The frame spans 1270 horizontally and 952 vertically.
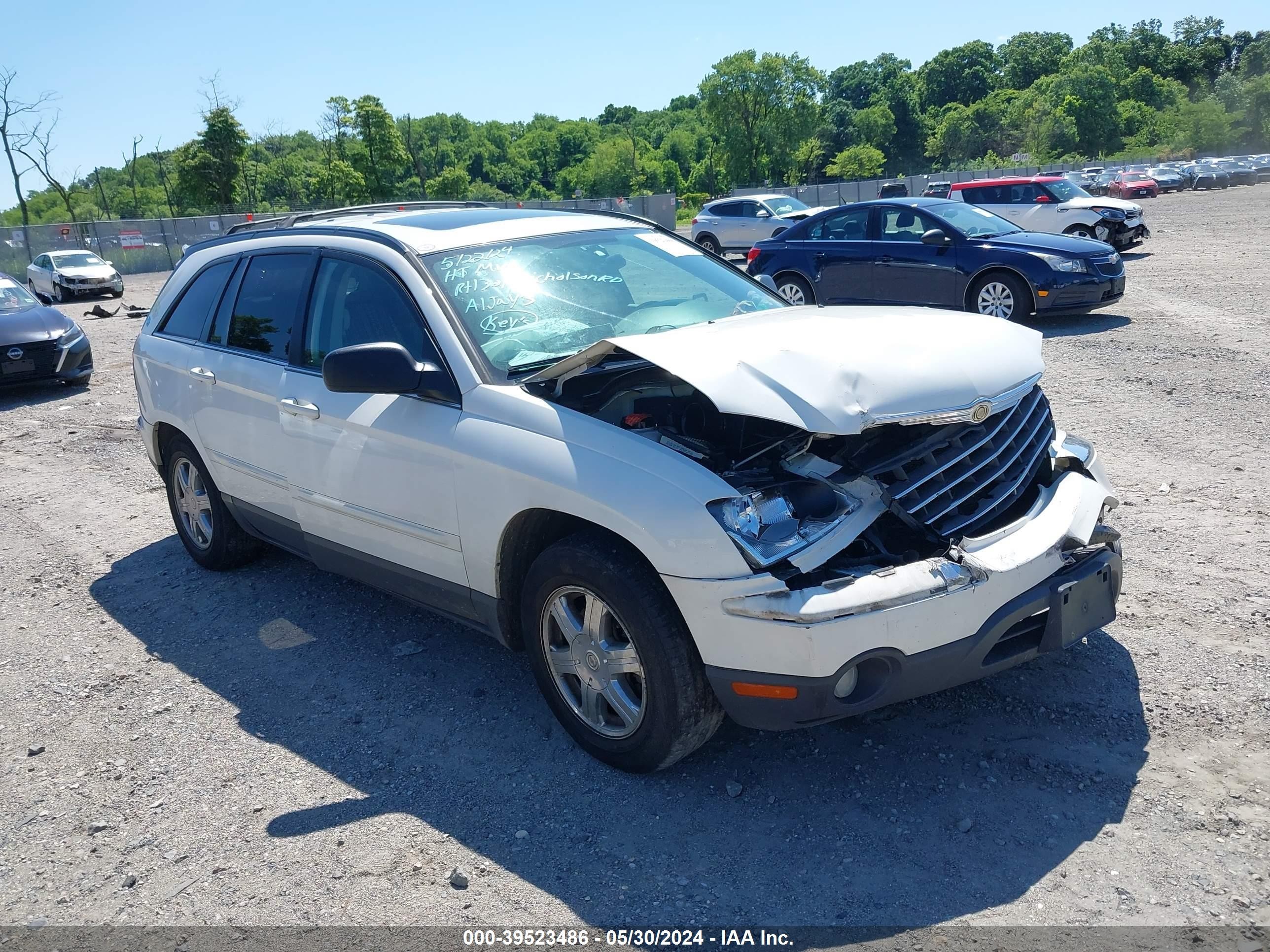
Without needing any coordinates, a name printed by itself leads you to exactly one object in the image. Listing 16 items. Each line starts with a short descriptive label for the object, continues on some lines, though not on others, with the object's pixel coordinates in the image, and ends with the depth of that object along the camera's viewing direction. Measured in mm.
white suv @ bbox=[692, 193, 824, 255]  25172
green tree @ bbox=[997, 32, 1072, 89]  153625
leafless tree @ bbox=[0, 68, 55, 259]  52031
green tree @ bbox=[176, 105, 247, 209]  50281
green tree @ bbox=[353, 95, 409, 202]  55312
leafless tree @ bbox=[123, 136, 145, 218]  68625
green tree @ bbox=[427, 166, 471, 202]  87062
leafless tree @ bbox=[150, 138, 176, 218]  71500
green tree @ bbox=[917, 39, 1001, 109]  155500
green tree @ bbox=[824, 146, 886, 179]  93875
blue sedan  11500
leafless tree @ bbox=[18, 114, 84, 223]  53812
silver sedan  25656
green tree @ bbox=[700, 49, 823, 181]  91688
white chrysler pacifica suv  2994
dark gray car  11586
